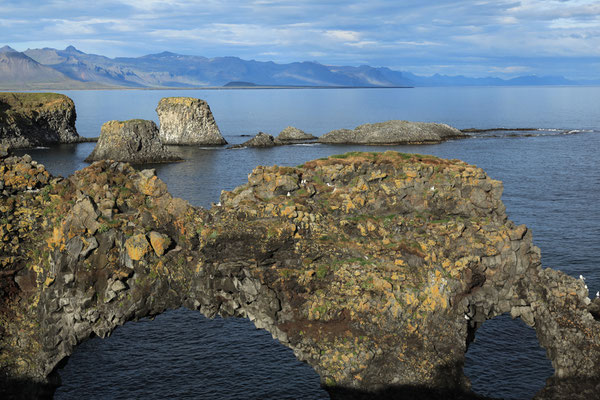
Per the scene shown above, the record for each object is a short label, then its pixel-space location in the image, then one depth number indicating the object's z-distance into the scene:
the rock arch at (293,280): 33.22
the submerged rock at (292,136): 172.38
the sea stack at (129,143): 128.75
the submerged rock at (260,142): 159.88
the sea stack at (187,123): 166.12
